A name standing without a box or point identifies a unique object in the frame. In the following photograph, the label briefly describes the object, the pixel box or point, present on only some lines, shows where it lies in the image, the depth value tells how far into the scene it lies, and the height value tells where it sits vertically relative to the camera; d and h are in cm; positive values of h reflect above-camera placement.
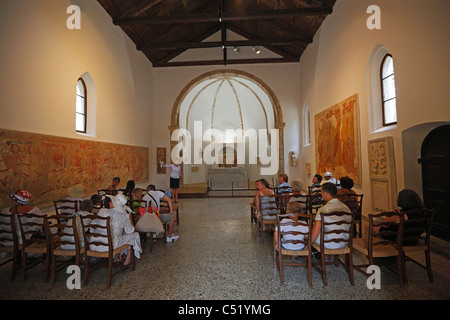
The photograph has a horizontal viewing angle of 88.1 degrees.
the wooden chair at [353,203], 410 -59
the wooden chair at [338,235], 279 -81
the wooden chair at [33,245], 296 -96
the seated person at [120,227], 305 -74
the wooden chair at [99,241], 285 -87
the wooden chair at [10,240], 303 -90
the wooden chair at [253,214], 571 -106
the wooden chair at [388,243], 267 -88
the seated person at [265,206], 433 -66
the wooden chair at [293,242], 283 -88
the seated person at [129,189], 549 -41
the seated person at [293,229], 294 -77
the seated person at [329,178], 562 -20
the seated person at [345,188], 441 -37
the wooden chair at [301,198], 434 -53
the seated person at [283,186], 525 -36
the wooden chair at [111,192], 539 -45
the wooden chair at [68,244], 289 -90
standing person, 859 -22
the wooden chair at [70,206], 398 -58
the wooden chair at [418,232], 271 -78
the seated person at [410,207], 285 -48
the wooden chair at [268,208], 432 -70
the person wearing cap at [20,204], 333 -44
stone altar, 1219 -40
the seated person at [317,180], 594 -25
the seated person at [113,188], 539 -39
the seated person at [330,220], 284 -64
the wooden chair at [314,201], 433 -62
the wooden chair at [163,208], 463 -74
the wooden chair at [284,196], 464 -49
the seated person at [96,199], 386 -44
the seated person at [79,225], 305 -67
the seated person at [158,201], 425 -54
